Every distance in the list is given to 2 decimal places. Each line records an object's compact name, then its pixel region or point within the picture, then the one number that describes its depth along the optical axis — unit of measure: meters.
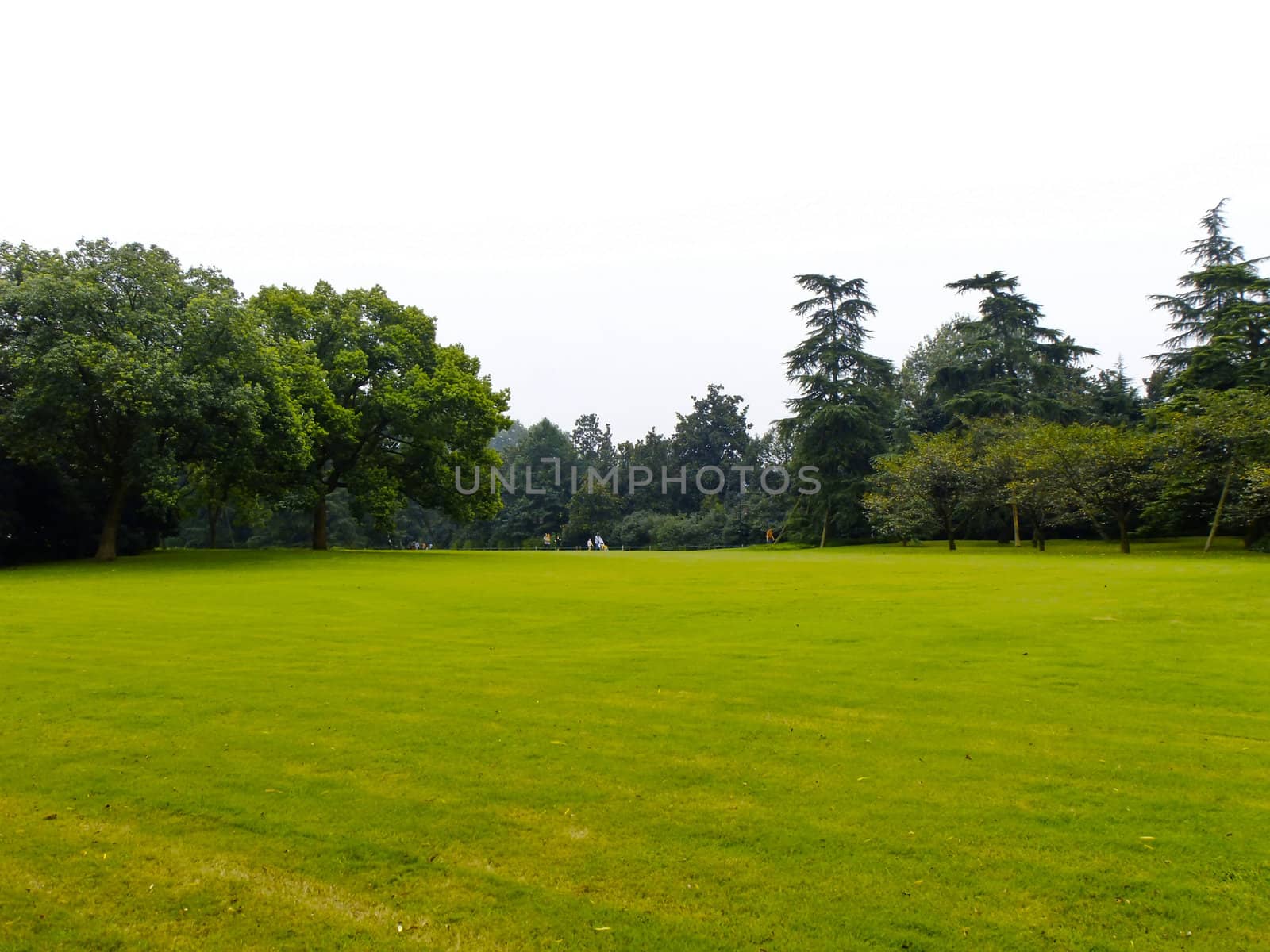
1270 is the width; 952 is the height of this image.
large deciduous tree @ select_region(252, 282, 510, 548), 34.47
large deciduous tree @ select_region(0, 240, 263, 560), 24.59
